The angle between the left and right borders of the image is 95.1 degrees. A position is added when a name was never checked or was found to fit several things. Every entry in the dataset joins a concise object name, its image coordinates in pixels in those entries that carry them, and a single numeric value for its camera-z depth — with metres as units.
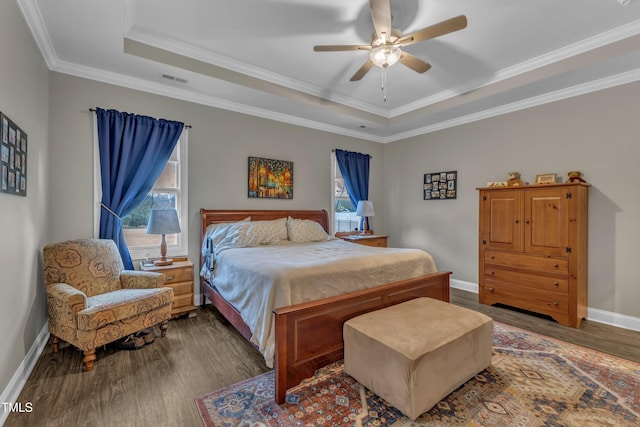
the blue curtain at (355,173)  5.23
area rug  1.75
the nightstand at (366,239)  4.77
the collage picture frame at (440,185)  4.75
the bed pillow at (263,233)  3.49
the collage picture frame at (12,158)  1.79
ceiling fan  2.13
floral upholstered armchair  2.23
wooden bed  1.94
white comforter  2.09
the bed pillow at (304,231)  3.98
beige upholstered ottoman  1.73
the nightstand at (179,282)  3.19
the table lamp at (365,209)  5.11
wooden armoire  3.20
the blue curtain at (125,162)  3.19
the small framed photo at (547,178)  3.61
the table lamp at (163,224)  3.17
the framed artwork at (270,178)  4.27
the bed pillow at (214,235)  3.46
